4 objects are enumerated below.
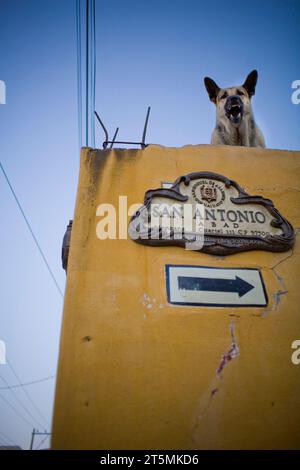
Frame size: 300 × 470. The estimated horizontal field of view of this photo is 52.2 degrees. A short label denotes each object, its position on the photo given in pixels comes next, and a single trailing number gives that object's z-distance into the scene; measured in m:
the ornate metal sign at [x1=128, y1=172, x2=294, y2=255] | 2.18
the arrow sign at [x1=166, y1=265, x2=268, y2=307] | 1.97
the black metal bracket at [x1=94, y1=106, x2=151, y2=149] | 3.16
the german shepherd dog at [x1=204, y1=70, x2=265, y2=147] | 3.66
